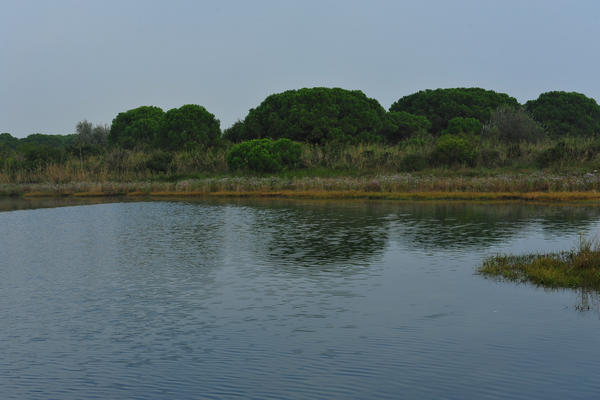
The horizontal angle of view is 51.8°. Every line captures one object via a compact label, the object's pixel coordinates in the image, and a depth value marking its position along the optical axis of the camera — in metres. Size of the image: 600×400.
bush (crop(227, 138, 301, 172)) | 59.91
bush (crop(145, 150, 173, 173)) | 66.38
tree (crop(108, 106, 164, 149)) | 92.12
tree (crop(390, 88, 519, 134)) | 92.06
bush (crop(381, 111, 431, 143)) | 83.12
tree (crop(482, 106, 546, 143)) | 66.00
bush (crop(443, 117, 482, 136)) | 81.28
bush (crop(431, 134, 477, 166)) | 56.03
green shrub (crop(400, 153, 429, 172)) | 57.25
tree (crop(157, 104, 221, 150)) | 75.06
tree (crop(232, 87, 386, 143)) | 72.75
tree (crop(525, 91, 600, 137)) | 88.69
